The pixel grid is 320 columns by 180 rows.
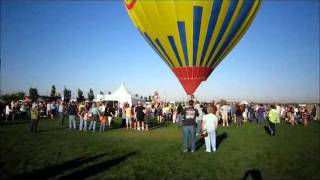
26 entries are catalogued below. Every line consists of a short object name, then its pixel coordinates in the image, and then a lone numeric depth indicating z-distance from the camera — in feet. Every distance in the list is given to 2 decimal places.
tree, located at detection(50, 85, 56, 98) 260.78
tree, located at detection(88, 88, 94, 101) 282.22
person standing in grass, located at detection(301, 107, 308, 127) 58.72
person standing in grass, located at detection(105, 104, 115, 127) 42.84
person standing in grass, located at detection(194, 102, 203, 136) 39.25
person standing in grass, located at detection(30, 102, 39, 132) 37.67
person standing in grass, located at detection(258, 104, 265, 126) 56.66
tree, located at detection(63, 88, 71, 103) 248.44
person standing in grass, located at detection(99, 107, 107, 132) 42.30
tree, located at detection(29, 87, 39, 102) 250.44
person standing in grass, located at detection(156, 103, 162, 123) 62.79
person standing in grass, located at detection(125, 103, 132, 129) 47.04
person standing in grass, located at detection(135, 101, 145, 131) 42.74
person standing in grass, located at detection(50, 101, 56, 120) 71.70
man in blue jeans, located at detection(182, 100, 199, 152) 25.69
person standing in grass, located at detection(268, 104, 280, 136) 38.39
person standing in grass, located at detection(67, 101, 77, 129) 42.37
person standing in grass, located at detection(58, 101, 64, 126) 50.20
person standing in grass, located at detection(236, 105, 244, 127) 52.49
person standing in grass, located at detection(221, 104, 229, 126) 53.57
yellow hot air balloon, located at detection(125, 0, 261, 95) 42.63
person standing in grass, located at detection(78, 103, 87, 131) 42.52
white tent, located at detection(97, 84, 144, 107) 86.26
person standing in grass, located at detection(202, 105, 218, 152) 25.98
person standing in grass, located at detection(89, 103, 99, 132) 40.72
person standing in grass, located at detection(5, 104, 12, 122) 58.14
